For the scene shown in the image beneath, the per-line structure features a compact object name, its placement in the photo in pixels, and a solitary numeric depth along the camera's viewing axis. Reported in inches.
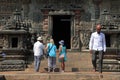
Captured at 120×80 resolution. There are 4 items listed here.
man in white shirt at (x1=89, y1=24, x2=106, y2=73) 547.2
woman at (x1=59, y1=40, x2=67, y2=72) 645.3
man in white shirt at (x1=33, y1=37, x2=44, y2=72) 620.6
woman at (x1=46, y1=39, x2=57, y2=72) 622.8
